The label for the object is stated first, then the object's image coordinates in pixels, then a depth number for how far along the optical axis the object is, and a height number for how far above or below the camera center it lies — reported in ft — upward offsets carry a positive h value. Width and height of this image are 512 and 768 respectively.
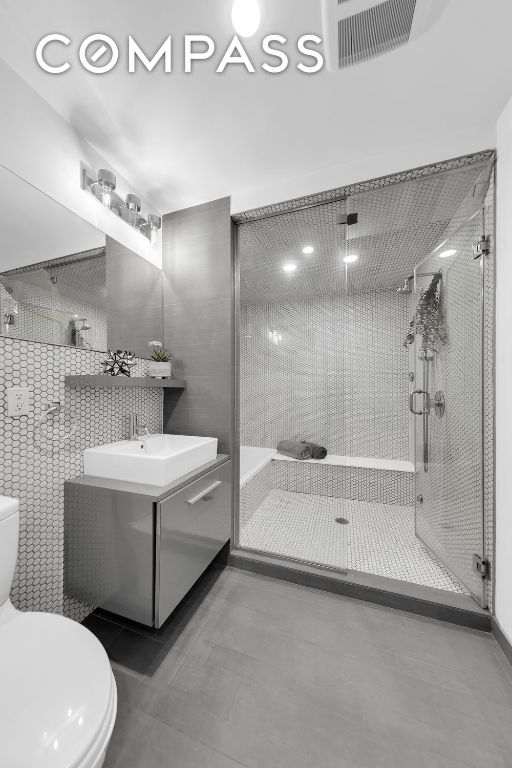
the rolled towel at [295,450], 7.18 -1.71
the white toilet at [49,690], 1.87 -2.41
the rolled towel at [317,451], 7.09 -1.72
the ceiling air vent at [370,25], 3.19 +4.19
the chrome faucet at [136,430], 5.84 -1.00
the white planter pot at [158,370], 6.51 +0.26
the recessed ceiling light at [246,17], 3.41 +4.47
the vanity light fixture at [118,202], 5.20 +3.59
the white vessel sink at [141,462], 4.35 -1.31
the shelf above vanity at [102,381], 4.48 +0.01
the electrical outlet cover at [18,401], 3.81 -0.27
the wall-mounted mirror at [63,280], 3.92 +1.70
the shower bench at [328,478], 7.28 -2.55
